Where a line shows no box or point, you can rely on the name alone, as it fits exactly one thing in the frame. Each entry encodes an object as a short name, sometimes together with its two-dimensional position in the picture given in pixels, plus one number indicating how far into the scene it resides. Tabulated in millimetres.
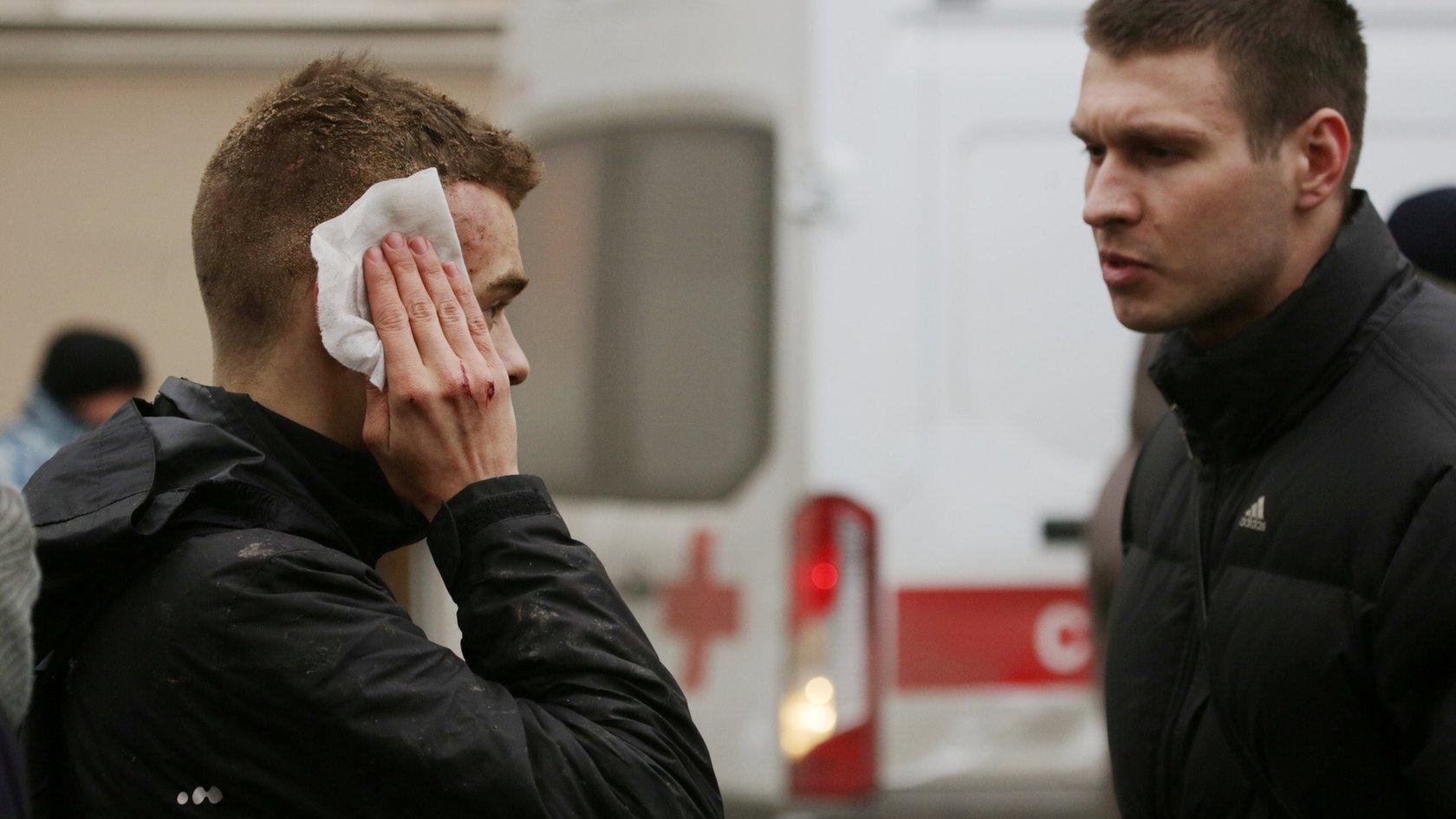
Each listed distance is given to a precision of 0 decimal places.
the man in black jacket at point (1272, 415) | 6029
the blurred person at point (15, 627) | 5754
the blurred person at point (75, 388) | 9457
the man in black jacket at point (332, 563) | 5892
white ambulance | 8096
